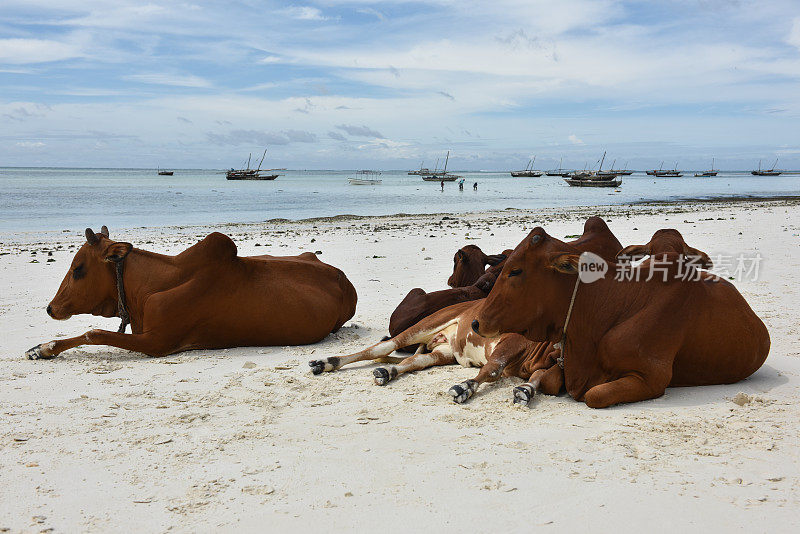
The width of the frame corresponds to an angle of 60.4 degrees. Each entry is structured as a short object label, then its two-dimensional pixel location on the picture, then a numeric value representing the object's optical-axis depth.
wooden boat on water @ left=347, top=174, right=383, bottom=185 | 113.04
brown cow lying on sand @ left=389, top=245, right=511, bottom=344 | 7.39
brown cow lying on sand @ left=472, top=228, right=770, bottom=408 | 4.98
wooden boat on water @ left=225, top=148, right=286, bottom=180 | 112.38
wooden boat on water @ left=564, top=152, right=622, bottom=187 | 92.00
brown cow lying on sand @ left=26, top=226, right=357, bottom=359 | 7.14
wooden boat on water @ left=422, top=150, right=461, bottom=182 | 118.25
